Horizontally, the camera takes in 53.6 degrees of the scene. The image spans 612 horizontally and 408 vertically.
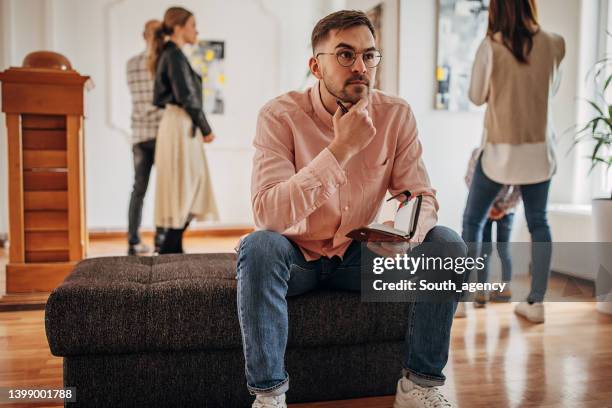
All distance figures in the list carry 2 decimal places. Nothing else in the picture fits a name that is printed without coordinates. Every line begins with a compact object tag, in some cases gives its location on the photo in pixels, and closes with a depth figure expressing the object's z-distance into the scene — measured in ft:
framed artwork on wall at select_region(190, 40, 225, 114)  16.40
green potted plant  8.48
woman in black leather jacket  11.12
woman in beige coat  7.80
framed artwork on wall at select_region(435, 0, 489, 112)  11.03
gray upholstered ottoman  4.84
